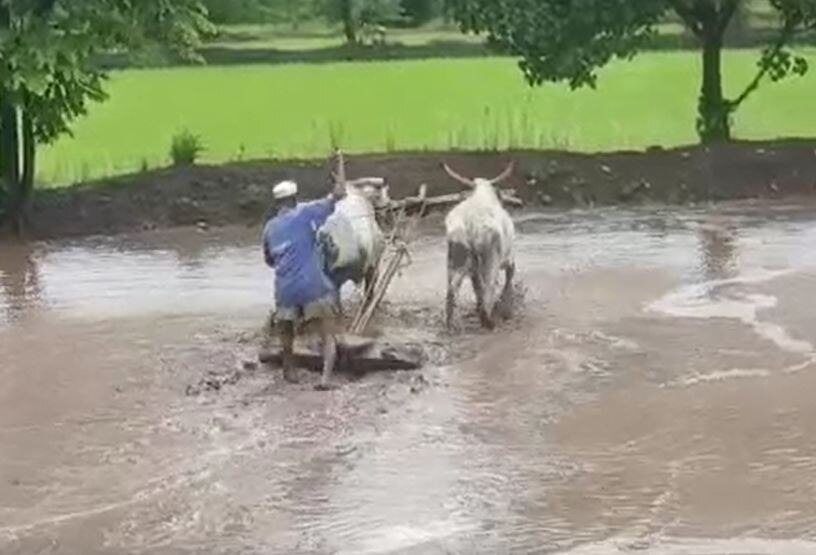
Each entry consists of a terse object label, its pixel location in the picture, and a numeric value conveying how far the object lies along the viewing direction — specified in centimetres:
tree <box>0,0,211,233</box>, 2159
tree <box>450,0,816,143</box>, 2538
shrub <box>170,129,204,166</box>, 2600
